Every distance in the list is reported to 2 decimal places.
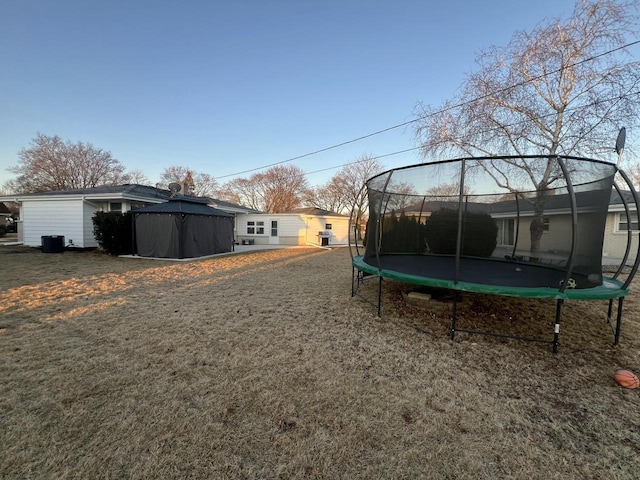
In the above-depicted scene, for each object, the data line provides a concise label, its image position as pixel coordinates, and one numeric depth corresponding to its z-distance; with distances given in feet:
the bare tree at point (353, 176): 101.76
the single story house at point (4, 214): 94.67
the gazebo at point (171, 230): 34.45
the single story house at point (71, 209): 39.88
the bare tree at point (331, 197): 114.42
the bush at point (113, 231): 35.91
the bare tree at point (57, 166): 85.81
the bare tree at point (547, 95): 29.19
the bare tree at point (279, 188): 113.91
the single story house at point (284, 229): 59.31
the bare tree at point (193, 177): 128.06
